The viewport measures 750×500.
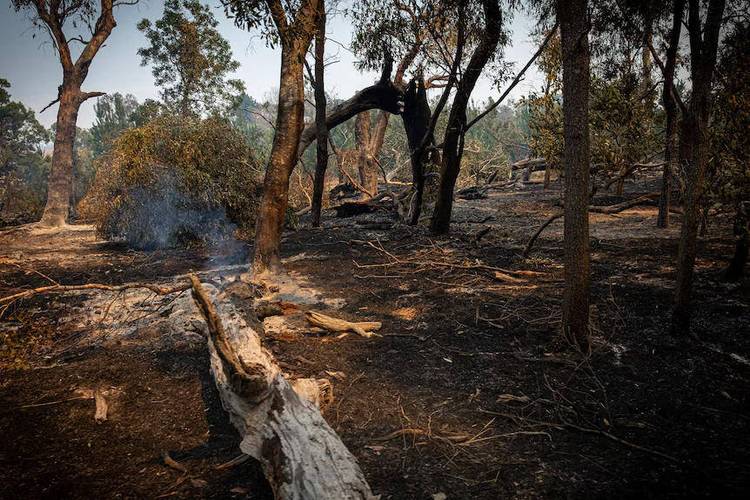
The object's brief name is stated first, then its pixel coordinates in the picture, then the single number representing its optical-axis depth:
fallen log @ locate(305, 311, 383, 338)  5.21
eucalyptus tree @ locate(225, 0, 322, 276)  7.13
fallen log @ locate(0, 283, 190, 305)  4.26
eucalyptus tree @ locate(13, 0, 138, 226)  16.87
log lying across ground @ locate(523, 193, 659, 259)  6.34
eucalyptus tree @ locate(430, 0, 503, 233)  9.00
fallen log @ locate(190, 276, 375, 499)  2.26
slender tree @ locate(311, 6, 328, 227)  11.21
